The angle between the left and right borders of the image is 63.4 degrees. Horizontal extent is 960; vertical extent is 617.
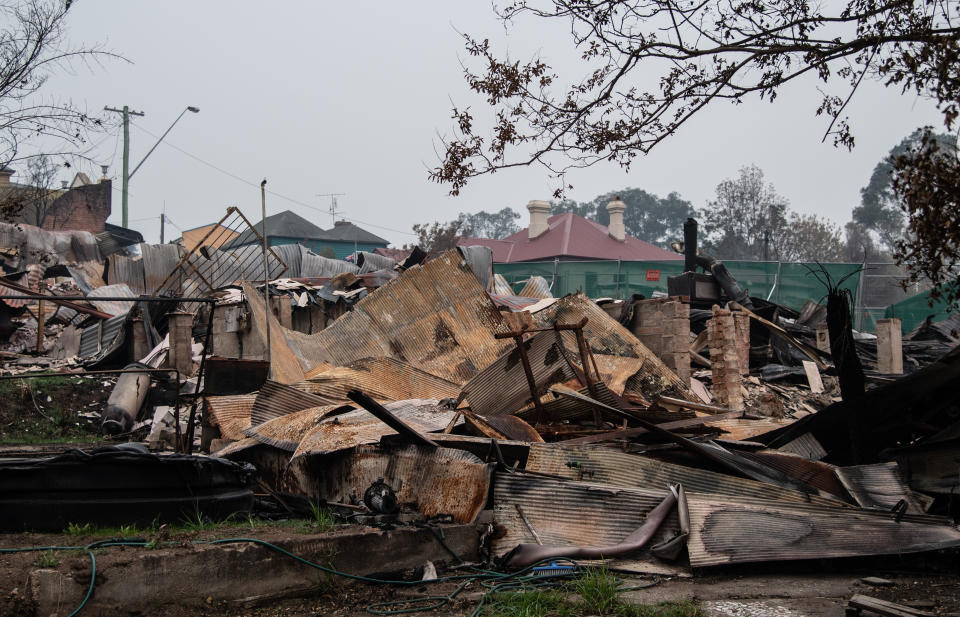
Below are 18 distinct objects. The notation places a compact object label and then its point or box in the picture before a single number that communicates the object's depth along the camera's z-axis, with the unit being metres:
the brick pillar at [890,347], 12.34
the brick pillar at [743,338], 11.77
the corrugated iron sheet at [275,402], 7.02
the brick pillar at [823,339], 12.91
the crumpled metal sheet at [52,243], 20.55
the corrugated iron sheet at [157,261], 19.94
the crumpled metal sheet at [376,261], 20.72
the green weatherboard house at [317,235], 48.75
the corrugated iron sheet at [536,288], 16.16
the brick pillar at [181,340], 10.97
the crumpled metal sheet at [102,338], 12.81
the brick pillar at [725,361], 9.94
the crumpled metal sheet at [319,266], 20.55
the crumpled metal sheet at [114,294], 15.59
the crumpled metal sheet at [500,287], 14.38
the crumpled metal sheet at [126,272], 20.27
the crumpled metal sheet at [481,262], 13.91
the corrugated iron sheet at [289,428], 6.18
